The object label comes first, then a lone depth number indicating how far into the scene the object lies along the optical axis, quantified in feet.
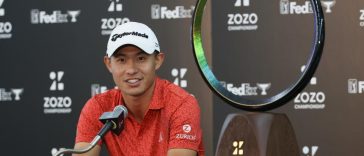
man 15.72
